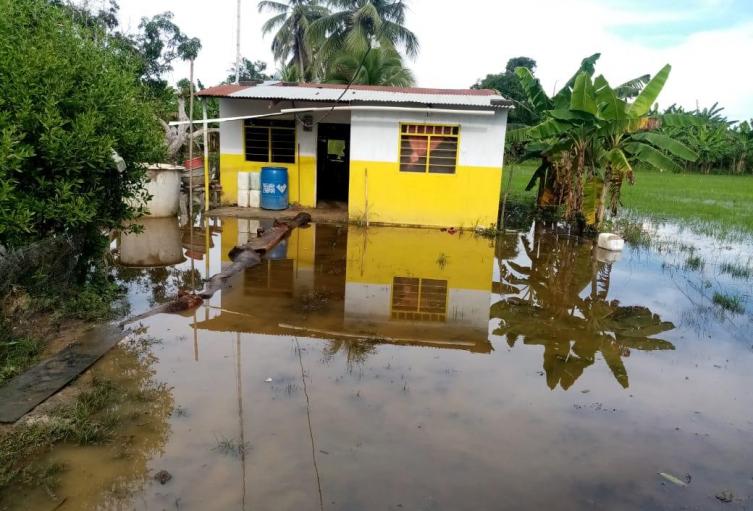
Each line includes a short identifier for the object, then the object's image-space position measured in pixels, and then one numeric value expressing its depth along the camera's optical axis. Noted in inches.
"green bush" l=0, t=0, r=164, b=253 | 199.3
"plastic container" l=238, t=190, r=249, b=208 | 566.6
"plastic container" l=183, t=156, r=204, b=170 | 586.6
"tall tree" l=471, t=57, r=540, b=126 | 1091.4
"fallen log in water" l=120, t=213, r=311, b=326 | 261.3
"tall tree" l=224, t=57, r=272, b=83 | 1417.6
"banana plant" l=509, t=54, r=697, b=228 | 451.2
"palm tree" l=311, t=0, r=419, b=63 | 961.5
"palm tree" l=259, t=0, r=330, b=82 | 1079.6
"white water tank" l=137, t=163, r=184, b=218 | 497.4
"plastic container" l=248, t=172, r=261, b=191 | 566.3
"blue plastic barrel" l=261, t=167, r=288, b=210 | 550.3
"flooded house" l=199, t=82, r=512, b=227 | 498.0
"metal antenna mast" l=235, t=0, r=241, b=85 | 872.9
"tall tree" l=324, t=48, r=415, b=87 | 806.5
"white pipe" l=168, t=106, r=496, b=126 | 479.2
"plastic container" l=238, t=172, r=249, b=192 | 565.0
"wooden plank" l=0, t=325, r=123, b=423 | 166.4
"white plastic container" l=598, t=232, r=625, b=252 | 436.5
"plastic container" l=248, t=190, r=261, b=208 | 565.0
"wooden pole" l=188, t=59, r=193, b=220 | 443.9
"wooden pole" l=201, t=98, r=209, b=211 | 486.6
